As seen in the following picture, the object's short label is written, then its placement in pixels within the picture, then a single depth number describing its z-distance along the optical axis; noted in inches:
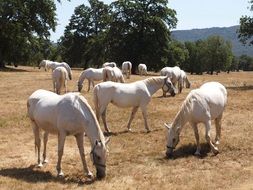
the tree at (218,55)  4465.1
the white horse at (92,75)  1192.2
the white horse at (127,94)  646.5
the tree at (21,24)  2239.2
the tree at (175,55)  2620.6
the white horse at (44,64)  2278.8
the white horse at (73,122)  417.7
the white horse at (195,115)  513.7
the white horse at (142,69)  2041.1
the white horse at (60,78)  1038.4
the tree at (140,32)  2576.3
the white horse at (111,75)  1027.3
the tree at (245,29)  1582.3
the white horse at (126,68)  1726.1
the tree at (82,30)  3270.2
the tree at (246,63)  6156.5
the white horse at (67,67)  1373.0
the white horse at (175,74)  1120.8
